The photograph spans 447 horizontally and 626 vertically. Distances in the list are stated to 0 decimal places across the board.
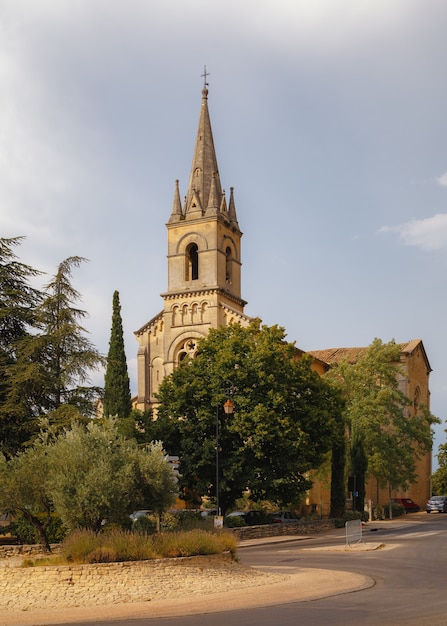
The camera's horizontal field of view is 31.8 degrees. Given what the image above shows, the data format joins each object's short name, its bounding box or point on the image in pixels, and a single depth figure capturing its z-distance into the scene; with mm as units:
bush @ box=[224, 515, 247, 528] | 36488
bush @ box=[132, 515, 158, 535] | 25516
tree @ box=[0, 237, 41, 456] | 30469
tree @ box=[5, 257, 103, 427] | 29984
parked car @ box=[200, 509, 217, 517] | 40412
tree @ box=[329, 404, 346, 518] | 47312
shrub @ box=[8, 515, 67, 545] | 26078
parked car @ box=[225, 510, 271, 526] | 38312
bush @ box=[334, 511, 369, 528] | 44706
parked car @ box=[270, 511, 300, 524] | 40188
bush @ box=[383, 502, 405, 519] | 57512
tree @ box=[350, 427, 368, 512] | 52031
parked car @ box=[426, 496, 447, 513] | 64000
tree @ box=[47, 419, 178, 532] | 19766
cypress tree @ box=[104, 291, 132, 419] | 49406
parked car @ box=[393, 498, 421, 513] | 64188
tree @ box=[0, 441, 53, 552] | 21281
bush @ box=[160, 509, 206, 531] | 22134
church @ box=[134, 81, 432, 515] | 58031
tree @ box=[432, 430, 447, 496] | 75875
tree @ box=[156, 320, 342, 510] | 38062
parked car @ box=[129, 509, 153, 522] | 32700
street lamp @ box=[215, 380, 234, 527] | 33738
